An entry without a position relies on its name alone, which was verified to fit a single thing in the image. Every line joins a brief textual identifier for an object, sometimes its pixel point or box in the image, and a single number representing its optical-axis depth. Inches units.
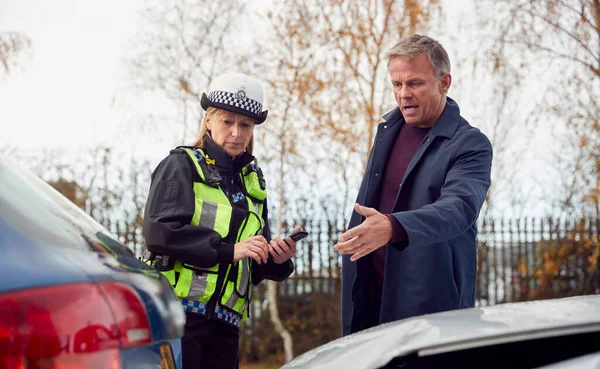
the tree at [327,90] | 418.3
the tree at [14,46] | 455.2
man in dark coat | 114.1
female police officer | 117.5
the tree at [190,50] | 477.4
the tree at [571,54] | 423.8
